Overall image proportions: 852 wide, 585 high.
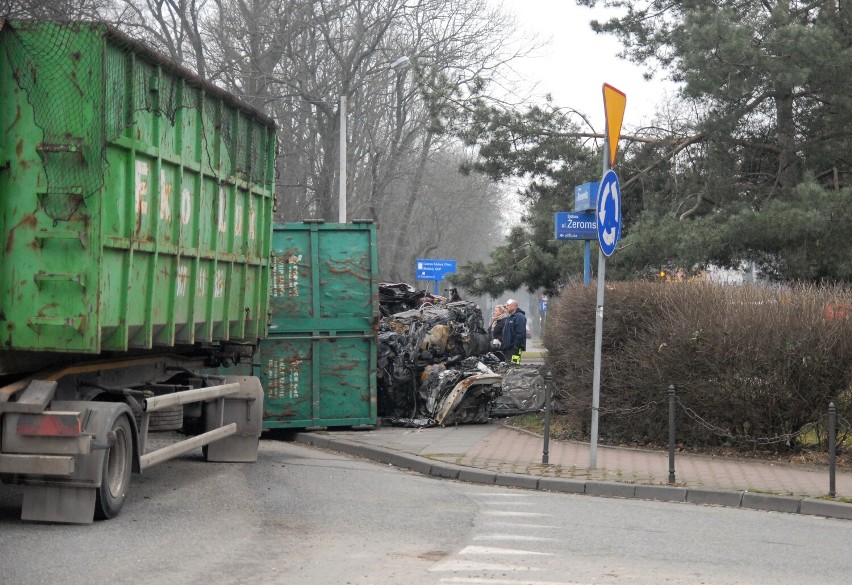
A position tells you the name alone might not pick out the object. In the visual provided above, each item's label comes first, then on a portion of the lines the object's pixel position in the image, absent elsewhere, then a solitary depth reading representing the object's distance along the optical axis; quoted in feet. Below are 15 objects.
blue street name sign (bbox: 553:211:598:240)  57.88
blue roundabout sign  38.93
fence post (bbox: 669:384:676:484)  36.55
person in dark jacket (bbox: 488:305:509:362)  66.90
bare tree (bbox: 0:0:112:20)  77.05
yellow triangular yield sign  38.34
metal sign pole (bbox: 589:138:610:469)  38.96
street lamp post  97.25
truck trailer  25.94
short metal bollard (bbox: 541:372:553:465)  39.91
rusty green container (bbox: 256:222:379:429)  50.72
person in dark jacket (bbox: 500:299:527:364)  64.95
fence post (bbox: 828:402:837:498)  33.71
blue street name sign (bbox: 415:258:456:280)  151.53
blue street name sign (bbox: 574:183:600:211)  56.03
